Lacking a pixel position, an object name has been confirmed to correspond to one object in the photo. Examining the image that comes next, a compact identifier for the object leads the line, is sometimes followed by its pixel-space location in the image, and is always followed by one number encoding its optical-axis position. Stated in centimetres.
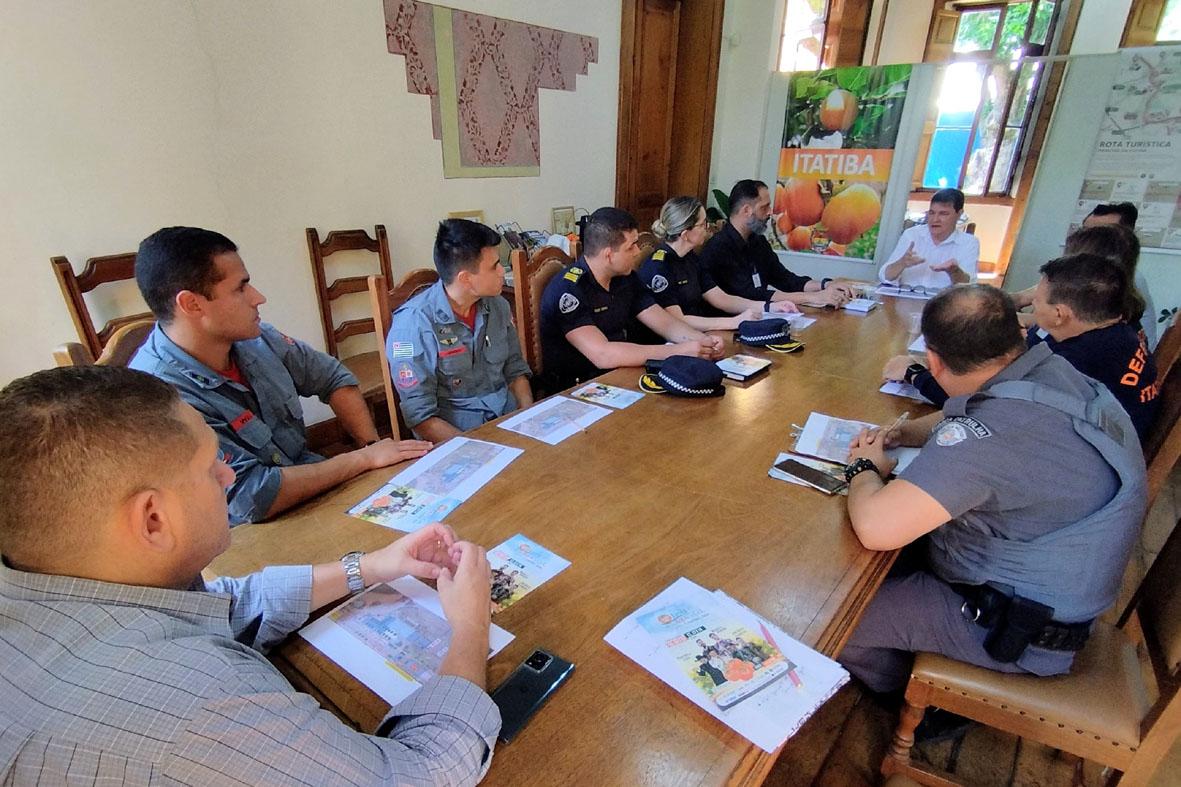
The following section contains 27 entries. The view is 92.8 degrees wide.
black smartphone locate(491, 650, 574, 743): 68
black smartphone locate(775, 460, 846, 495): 120
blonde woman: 260
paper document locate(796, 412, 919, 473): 134
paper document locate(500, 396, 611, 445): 142
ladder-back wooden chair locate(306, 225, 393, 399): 261
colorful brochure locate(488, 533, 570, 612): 89
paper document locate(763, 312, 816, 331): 248
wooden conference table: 66
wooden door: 394
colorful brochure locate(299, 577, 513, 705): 74
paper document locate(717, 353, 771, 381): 183
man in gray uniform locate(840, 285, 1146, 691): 101
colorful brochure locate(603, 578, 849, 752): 69
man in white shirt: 311
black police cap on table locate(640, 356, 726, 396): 164
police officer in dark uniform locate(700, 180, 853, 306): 300
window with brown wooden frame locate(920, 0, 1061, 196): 510
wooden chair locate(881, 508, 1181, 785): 99
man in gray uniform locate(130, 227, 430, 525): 116
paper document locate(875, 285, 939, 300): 300
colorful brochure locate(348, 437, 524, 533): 108
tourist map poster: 321
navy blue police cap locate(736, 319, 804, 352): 214
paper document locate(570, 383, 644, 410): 162
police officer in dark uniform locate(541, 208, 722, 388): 198
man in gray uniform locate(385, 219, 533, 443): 173
